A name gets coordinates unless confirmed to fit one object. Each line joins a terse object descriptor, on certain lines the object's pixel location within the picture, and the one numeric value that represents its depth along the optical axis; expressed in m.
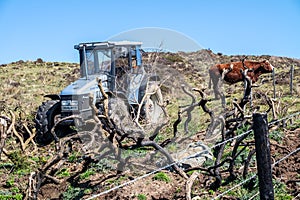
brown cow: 16.70
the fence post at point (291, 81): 16.02
